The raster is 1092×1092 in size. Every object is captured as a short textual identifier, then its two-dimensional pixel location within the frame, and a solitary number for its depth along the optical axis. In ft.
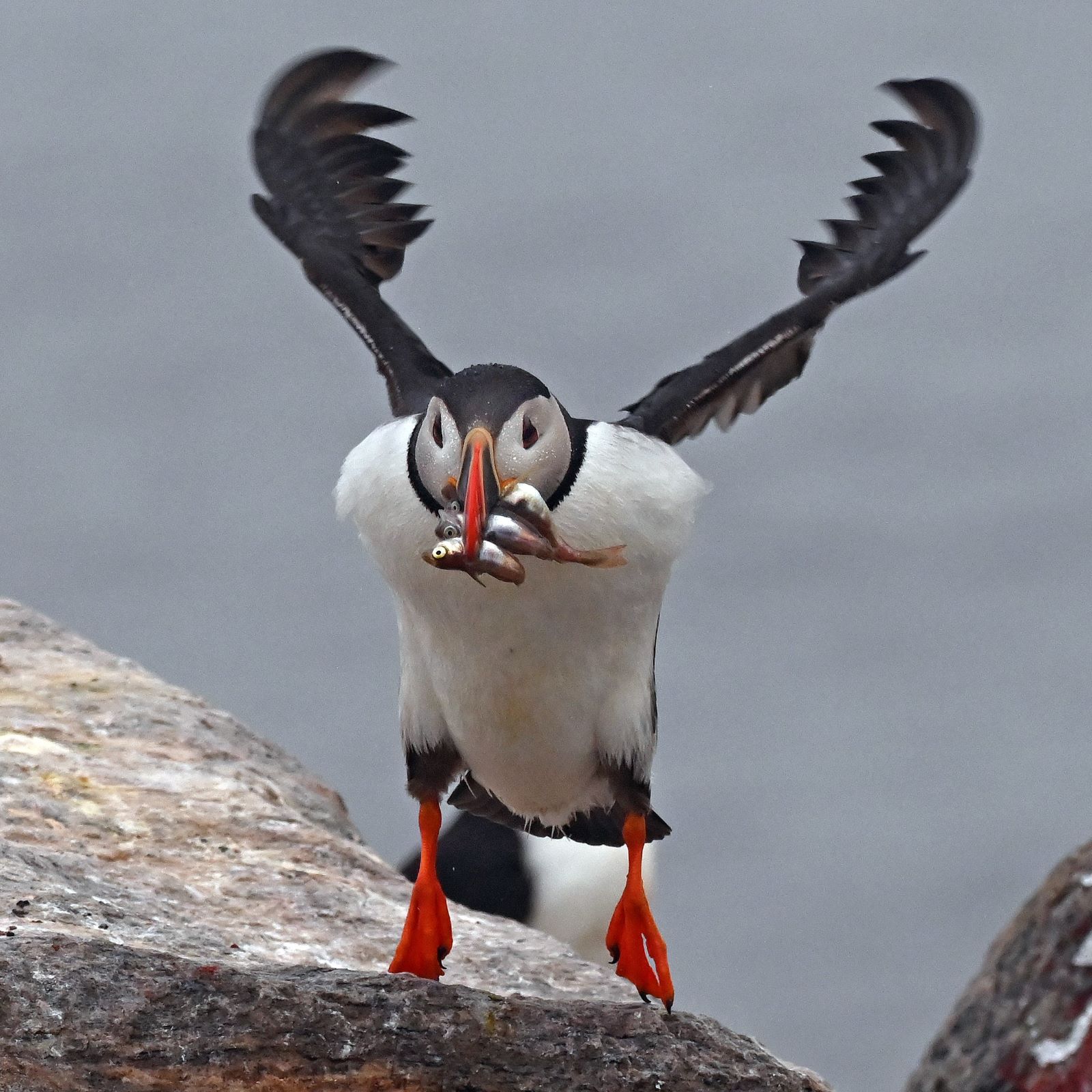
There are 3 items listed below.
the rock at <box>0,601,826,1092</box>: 23.32
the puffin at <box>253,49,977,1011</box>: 27.12
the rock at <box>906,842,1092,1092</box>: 28.71
